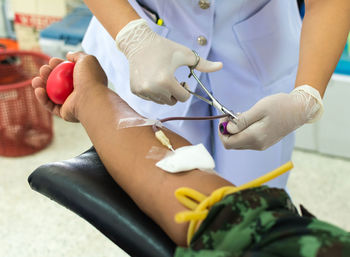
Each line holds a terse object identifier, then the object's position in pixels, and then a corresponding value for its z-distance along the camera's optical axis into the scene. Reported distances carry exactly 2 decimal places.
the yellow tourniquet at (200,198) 0.70
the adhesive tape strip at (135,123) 0.97
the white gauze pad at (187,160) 0.86
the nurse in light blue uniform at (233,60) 1.05
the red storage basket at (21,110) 2.22
